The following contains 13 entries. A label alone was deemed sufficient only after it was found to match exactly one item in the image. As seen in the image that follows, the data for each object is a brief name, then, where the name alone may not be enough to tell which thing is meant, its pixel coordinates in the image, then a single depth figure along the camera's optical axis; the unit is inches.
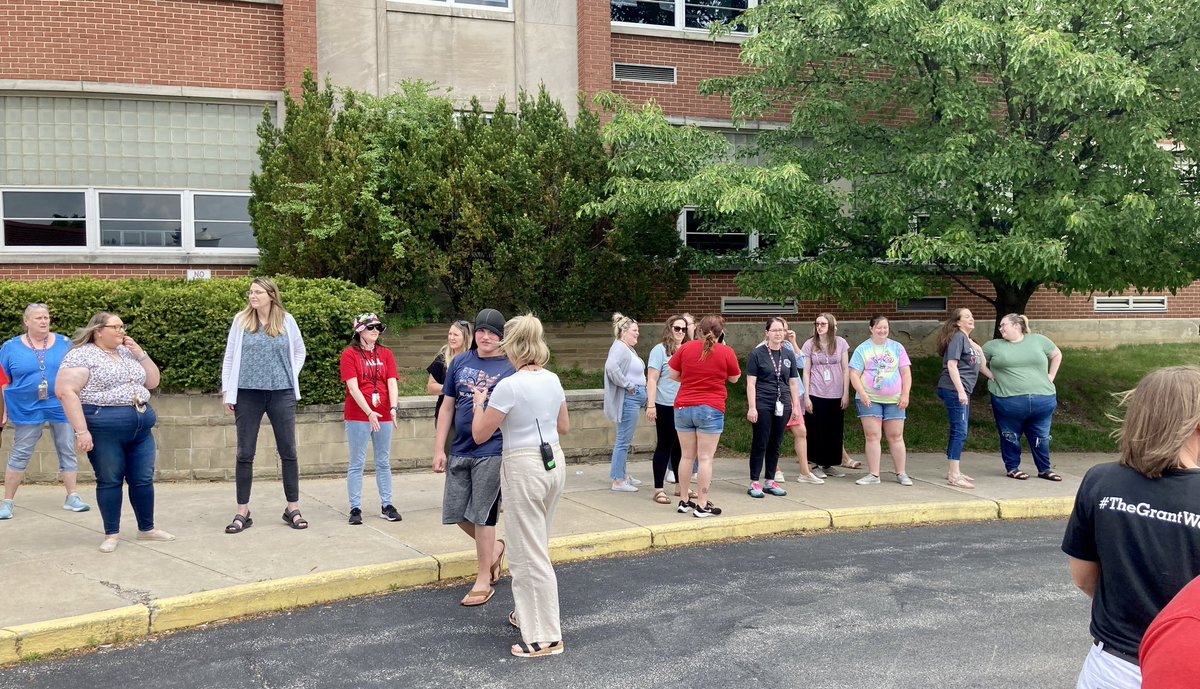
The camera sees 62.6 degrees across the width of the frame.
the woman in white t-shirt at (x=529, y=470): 219.3
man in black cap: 247.9
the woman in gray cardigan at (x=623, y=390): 382.9
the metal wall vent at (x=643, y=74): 631.2
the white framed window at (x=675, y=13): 634.2
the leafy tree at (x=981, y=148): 420.2
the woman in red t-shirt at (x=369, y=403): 320.5
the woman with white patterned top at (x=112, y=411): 276.2
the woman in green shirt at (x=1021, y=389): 422.6
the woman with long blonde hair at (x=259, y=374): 307.9
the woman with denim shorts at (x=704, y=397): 346.9
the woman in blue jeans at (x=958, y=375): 413.4
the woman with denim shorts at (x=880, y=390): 408.5
